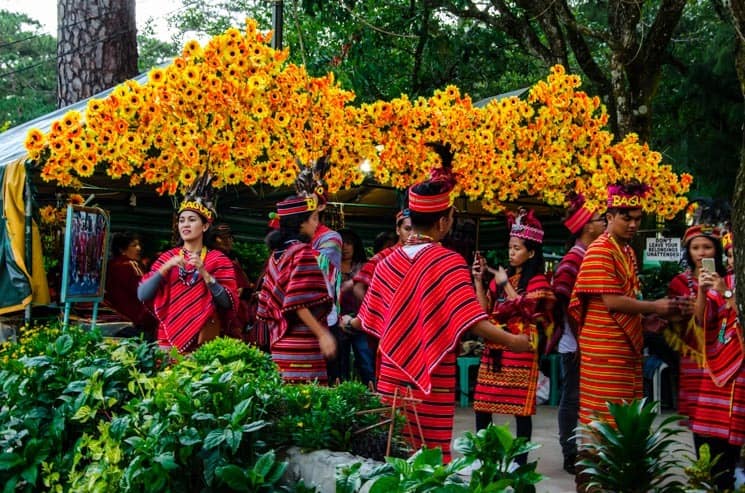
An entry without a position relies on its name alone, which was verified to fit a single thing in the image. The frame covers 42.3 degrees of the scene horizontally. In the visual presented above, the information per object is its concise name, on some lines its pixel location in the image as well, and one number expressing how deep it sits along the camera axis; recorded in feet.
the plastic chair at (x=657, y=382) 33.17
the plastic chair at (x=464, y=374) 34.76
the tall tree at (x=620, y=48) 36.19
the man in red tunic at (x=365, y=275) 25.79
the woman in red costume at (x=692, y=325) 20.20
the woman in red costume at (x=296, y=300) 17.81
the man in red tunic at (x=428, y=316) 14.87
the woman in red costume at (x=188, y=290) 21.01
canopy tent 29.78
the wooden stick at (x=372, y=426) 12.53
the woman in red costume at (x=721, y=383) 19.11
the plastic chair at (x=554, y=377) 34.86
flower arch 22.41
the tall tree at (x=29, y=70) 114.21
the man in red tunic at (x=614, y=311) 19.24
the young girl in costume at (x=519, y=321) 21.12
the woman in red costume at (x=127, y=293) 29.86
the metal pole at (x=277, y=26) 43.57
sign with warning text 37.58
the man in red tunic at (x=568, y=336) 22.15
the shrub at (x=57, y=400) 16.08
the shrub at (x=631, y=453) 11.15
